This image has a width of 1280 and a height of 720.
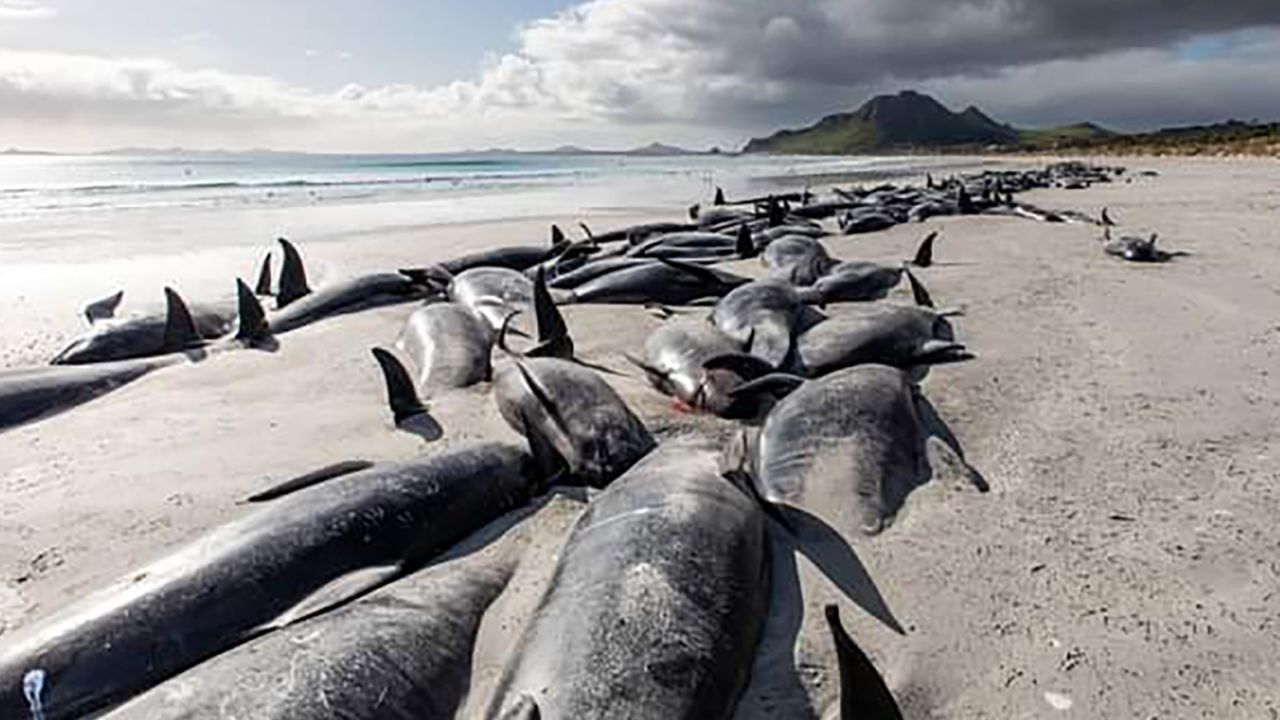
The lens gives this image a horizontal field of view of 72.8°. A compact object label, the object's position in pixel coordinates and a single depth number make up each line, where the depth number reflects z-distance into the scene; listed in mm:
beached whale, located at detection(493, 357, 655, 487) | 3992
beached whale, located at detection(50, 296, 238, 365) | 6750
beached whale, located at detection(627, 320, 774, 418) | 4727
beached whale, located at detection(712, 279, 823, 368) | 5504
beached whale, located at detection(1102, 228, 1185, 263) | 9383
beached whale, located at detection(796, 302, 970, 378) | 5289
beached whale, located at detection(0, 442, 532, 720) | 2432
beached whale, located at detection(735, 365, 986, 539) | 3561
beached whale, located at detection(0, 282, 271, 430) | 5414
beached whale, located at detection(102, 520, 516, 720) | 2178
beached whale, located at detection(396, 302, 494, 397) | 5582
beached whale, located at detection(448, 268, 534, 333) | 7348
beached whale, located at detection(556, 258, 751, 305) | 7930
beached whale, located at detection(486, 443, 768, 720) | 2164
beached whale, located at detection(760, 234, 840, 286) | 8570
